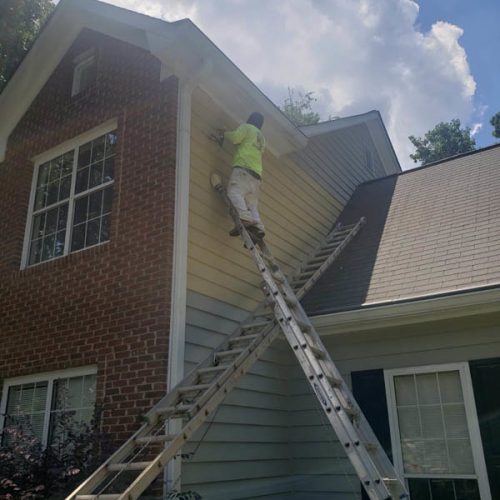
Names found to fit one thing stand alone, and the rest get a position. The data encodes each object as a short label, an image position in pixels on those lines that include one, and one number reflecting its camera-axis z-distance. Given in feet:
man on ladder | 21.47
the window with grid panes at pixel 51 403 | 20.21
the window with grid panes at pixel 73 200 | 23.61
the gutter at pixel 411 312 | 18.57
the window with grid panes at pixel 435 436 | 18.84
